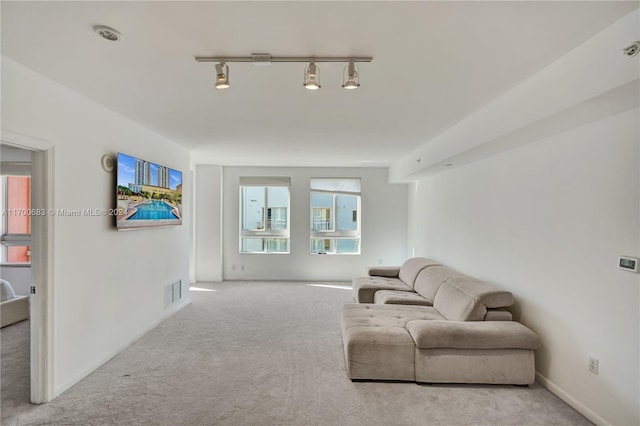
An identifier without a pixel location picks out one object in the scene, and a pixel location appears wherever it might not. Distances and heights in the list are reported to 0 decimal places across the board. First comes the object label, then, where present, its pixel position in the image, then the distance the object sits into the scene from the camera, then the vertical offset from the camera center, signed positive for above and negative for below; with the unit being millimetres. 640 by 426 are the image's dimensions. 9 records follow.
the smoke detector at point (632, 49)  1550 +810
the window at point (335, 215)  7285 -36
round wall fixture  3166 +495
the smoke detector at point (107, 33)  1726 +988
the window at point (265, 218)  7277 -108
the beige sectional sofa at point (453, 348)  2740 -1159
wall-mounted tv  3332 +222
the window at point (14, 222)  5707 -180
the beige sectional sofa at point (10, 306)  4082 -1234
